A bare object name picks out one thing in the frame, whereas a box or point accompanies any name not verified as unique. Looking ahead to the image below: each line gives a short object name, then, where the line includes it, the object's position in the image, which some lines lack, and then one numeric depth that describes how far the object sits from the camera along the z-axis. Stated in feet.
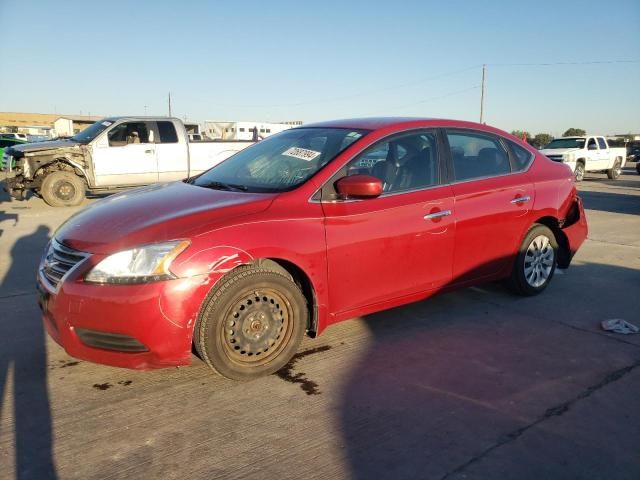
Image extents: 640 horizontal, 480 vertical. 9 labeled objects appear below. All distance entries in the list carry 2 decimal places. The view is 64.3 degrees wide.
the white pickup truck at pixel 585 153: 65.36
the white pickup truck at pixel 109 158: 36.55
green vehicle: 69.49
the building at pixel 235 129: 119.57
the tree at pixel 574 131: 205.94
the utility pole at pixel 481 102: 155.63
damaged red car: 9.62
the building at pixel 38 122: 198.18
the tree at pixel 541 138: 186.36
